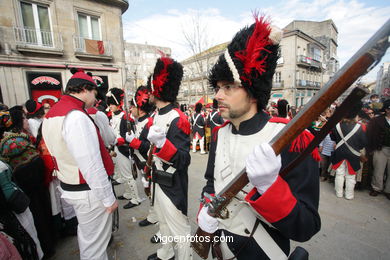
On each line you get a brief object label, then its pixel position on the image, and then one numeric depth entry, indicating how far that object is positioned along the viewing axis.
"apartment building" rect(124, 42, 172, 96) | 40.08
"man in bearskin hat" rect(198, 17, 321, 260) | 0.94
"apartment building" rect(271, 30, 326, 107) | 27.85
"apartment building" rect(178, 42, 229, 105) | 36.06
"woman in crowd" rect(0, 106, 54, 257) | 2.40
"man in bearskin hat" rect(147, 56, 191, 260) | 2.40
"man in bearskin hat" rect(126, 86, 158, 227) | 3.07
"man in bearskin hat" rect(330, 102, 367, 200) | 4.24
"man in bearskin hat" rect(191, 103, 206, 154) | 8.94
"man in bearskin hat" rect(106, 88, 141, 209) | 4.34
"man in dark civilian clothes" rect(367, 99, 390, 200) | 4.23
